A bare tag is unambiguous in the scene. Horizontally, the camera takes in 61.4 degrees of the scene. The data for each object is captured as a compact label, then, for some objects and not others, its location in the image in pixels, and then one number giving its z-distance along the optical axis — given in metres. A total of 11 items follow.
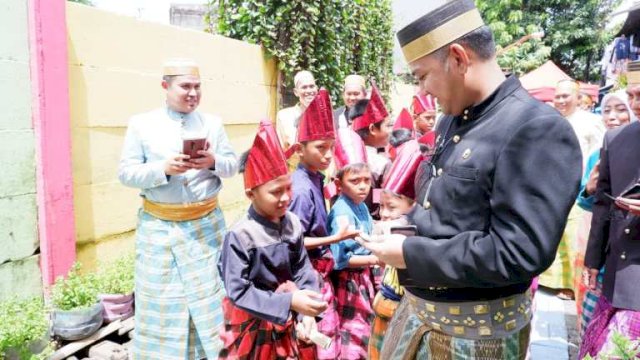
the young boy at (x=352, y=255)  3.11
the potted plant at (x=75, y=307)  3.54
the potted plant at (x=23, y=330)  3.07
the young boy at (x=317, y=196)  3.01
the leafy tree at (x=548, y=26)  20.03
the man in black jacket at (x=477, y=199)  1.53
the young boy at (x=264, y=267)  2.40
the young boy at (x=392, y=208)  2.62
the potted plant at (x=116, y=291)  3.84
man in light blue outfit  3.47
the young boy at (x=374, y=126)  4.15
